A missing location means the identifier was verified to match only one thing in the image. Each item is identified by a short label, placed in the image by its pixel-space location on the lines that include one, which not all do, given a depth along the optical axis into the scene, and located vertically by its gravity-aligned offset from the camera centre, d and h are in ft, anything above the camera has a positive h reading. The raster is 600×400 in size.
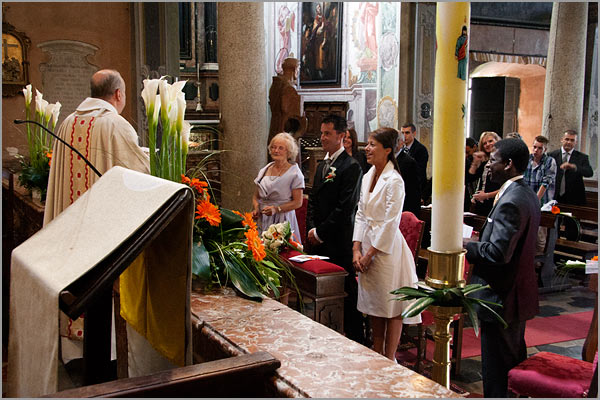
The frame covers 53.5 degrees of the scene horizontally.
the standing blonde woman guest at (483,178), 22.31 -1.64
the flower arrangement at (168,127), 7.43 +0.07
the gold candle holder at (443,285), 5.76 -1.45
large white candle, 5.75 +0.09
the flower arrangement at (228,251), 7.01 -1.46
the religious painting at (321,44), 43.62 +6.82
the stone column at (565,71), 30.55 +3.37
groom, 14.71 -1.83
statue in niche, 29.68 +1.65
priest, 12.21 -0.21
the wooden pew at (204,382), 3.90 -1.70
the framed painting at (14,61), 35.94 +4.32
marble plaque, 37.52 +3.81
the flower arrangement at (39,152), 17.80 -0.62
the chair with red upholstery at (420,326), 13.55 -4.41
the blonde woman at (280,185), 15.88 -1.36
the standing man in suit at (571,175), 26.55 -1.74
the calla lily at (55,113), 17.84 +0.58
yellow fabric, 4.69 -1.43
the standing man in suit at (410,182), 21.84 -1.74
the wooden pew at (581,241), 23.38 -4.29
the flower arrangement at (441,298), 5.57 -1.56
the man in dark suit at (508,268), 9.73 -2.21
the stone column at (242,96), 18.44 +1.18
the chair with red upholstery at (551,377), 8.49 -3.55
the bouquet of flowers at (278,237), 11.01 -1.98
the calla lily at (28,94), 18.08 +1.16
